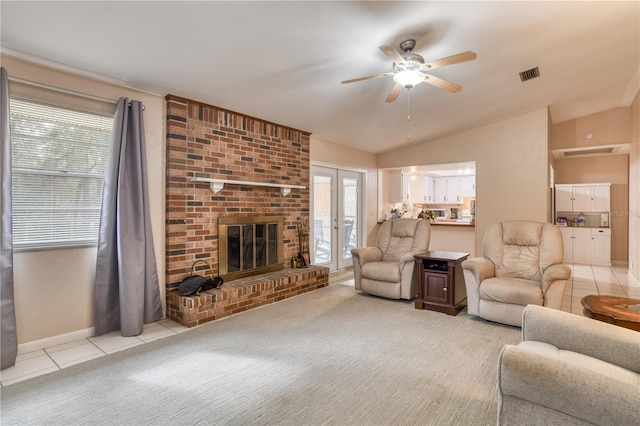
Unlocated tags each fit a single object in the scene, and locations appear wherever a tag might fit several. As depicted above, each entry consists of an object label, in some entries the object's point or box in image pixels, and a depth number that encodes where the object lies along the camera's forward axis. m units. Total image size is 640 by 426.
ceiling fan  2.57
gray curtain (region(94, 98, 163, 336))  3.28
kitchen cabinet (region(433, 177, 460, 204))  10.02
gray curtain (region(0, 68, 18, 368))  2.63
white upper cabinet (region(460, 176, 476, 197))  9.78
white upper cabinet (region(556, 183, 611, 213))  7.67
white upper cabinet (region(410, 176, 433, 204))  9.26
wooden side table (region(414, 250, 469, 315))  4.01
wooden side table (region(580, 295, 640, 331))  2.17
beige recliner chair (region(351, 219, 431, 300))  4.46
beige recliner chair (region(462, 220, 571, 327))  3.39
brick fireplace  3.80
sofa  1.34
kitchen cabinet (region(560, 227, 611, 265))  7.53
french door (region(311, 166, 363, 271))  6.09
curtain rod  2.81
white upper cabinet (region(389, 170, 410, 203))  7.70
